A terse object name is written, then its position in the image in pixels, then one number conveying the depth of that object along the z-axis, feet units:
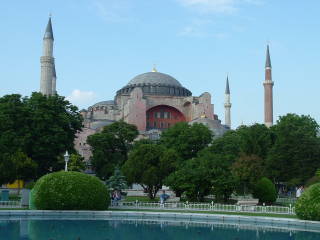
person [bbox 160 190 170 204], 81.58
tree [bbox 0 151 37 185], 101.60
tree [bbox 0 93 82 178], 113.39
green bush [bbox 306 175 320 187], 96.96
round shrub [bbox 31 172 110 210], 68.28
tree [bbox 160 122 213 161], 156.15
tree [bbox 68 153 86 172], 116.78
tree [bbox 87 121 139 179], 149.89
